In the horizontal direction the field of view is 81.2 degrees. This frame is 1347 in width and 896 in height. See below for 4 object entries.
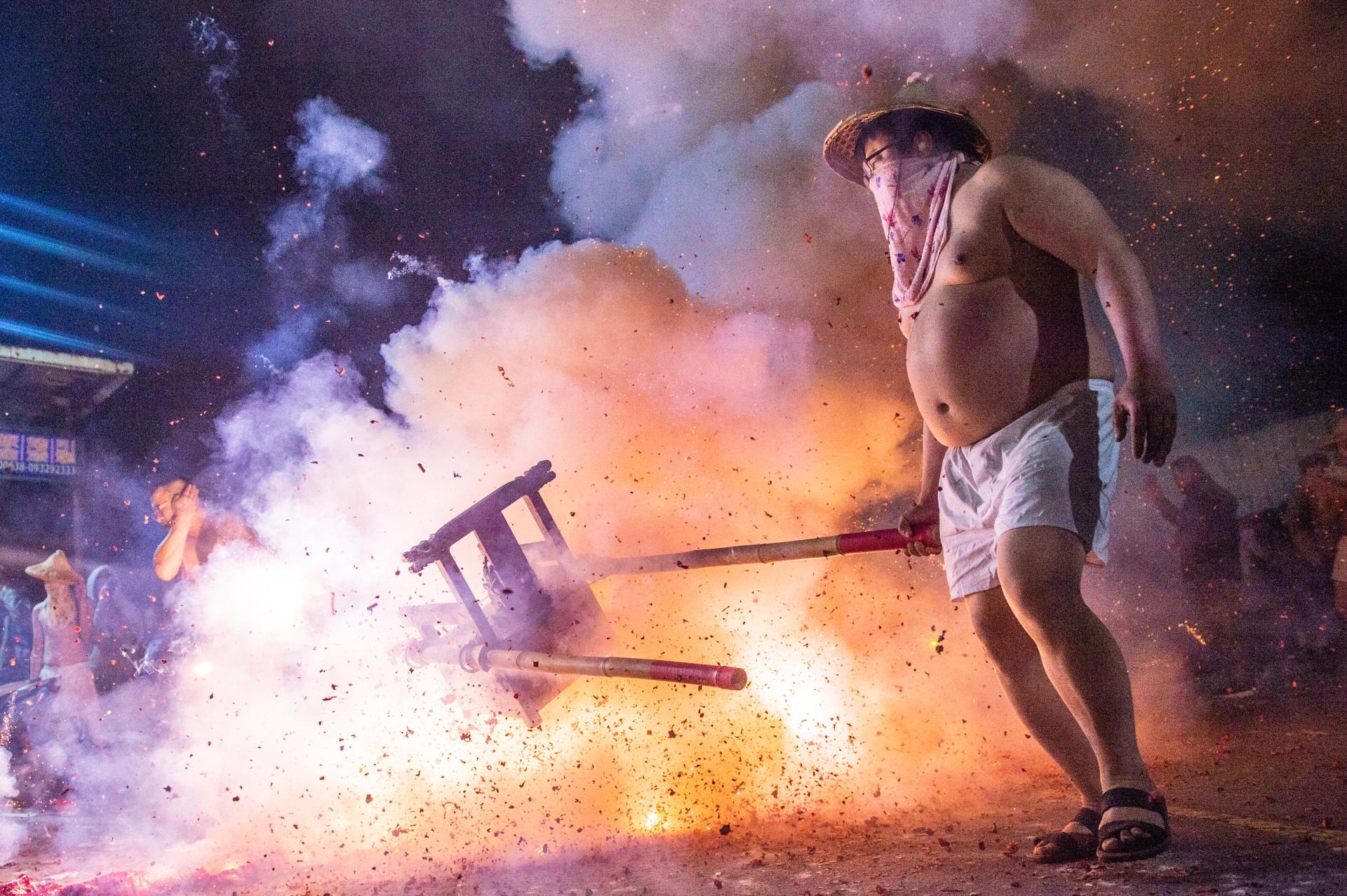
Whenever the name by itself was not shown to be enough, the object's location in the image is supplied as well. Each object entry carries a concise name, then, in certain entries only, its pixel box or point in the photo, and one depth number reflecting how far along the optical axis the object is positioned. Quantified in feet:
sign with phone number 43.32
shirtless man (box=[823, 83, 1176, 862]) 7.30
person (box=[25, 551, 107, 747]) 27.68
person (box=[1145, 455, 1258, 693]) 20.51
